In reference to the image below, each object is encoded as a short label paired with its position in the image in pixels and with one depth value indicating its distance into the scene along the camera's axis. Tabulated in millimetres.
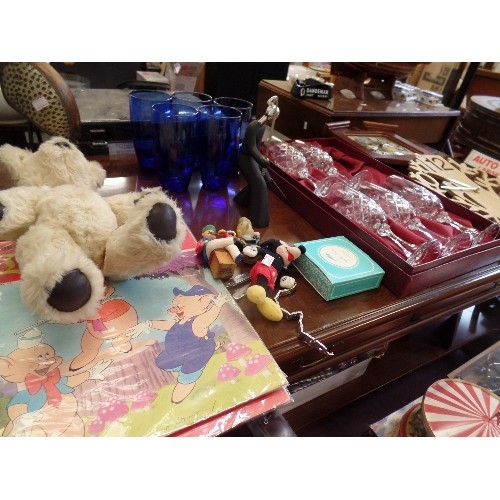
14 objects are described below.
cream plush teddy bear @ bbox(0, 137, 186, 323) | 365
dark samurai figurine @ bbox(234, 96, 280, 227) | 716
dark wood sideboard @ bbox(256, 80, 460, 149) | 1218
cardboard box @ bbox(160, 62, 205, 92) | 1773
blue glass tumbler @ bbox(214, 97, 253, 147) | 848
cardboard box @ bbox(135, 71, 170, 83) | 1495
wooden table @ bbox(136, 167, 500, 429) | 537
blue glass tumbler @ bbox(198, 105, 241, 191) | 785
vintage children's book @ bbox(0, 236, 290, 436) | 387
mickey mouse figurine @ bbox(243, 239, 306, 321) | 525
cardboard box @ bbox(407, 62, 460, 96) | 2887
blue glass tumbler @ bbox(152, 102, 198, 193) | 752
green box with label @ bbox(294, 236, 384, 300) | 578
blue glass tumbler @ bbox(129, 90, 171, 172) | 797
